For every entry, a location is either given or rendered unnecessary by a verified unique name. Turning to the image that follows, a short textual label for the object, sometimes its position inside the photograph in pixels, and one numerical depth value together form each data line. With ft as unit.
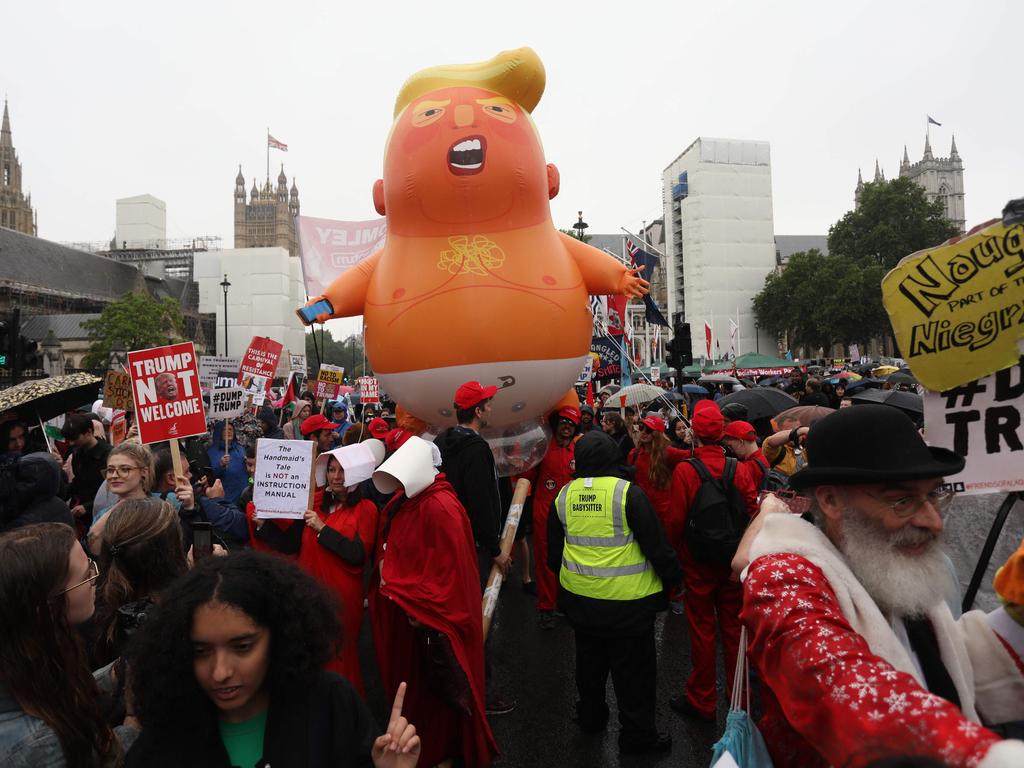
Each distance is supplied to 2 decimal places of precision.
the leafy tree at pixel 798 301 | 164.96
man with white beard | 4.12
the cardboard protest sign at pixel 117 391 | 28.91
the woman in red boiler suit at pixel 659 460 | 18.10
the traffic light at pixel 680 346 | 44.16
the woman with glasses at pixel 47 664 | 5.31
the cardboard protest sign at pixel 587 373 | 40.75
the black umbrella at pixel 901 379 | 34.88
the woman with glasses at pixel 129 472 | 12.42
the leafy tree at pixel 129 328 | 162.40
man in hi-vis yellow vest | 12.14
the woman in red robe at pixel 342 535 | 12.27
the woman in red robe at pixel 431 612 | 10.78
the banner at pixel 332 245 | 32.48
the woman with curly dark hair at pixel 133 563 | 7.58
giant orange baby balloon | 20.62
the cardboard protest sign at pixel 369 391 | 44.81
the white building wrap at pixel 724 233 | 169.58
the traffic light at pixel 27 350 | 38.11
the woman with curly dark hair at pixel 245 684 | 5.41
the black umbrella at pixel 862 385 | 24.59
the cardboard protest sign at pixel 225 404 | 23.98
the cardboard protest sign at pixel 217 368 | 35.24
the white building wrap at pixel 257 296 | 206.69
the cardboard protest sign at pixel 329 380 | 40.52
